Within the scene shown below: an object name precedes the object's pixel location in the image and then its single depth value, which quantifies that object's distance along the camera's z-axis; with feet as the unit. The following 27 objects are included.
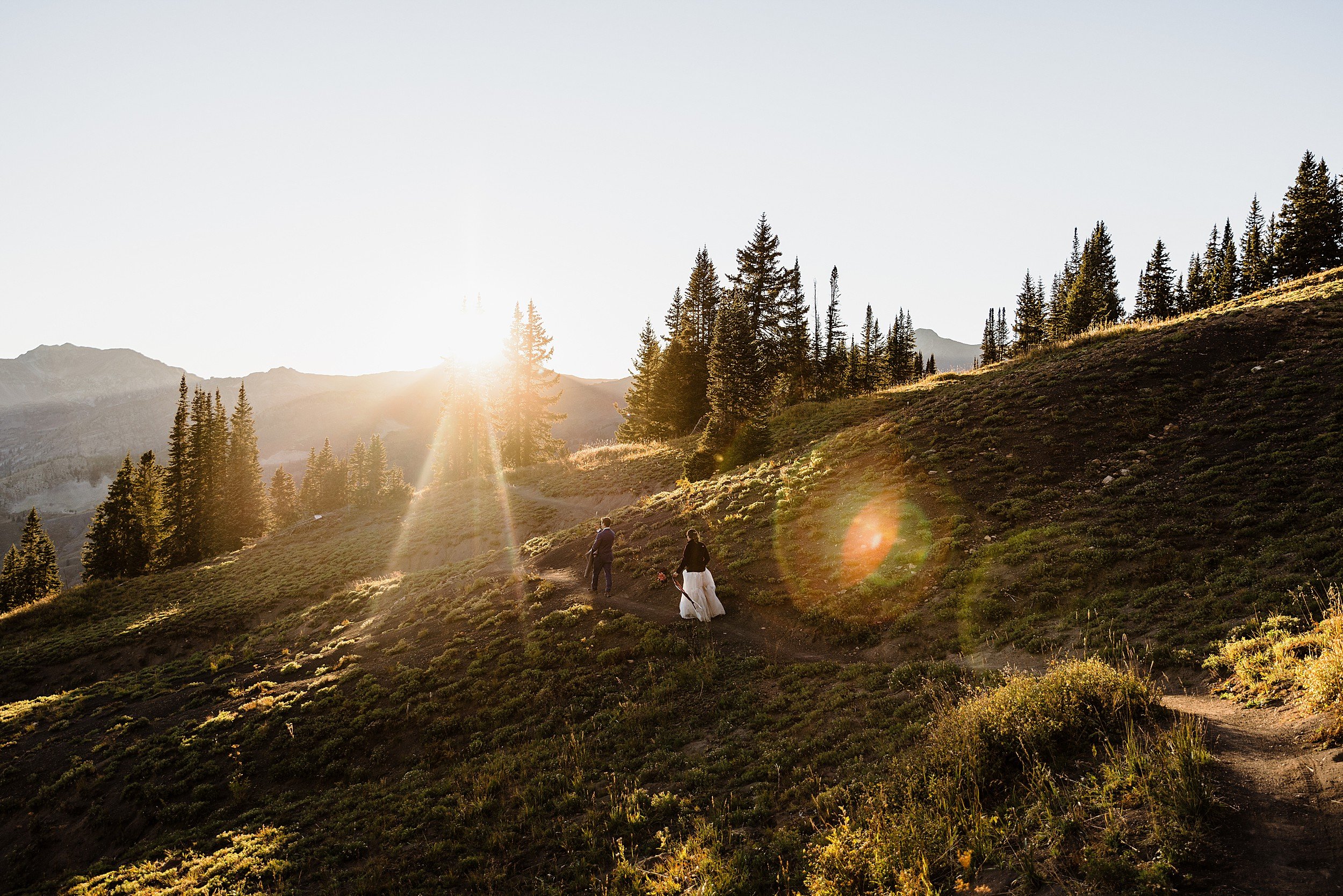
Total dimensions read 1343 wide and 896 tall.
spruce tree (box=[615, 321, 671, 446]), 171.22
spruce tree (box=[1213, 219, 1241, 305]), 229.45
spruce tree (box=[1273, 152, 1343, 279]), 175.22
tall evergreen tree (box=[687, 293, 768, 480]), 107.55
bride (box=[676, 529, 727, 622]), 51.70
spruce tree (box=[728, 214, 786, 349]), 154.92
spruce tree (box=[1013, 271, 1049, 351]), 242.17
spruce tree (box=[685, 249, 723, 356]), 175.42
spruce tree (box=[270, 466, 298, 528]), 282.52
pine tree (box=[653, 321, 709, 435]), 164.66
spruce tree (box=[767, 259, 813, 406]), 154.81
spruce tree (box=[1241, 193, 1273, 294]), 204.95
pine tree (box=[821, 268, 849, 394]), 192.34
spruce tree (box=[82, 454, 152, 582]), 157.48
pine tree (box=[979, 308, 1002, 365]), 310.24
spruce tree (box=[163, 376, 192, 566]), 173.78
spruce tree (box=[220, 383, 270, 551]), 188.14
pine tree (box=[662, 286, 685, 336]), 187.73
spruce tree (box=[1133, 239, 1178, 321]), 231.09
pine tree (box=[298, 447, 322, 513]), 287.28
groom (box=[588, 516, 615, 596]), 61.27
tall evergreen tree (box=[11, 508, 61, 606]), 168.86
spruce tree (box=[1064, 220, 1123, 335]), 203.62
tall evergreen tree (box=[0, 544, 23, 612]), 168.25
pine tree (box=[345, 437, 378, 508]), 285.84
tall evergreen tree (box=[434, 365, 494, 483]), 223.51
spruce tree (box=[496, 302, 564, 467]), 188.55
